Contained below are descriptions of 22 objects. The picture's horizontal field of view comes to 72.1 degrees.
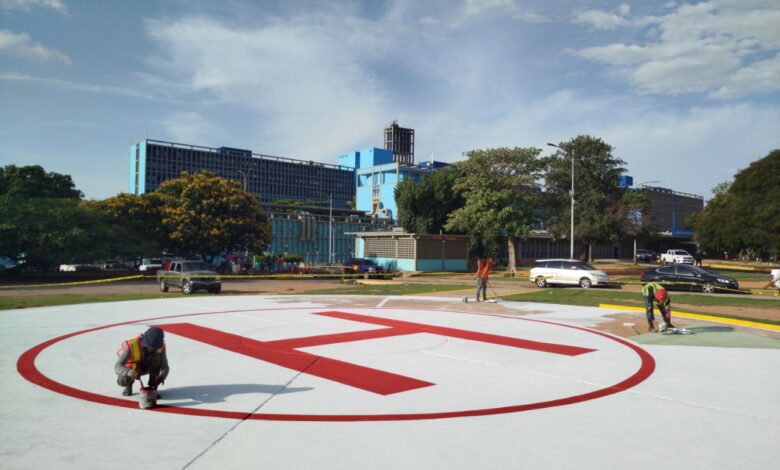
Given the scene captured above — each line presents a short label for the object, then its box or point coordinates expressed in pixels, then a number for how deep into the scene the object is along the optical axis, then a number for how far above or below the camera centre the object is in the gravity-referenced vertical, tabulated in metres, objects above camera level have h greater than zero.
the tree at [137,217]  43.12 +2.57
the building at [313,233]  69.12 +1.95
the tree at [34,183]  47.28 +5.93
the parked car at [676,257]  63.68 -0.97
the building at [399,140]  175.38 +36.26
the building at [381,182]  114.06 +15.02
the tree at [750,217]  40.28 +2.63
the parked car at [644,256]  75.20 -1.01
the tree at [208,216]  44.50 +2.68
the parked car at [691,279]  28.23 -1.61
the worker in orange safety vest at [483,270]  22.30 -0.90
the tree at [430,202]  54.88 +4.77
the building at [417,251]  47.09 -0.26
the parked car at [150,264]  49.30 -1.70
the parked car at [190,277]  27.48 -1.53
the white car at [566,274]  30.82 -1.47
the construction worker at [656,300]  13.88 -1.37
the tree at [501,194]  43.56 +4.57
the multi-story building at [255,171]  119.06 +20.08
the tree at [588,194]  50.28 +5.24
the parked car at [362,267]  43.59 -1.55
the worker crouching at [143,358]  7.74 -1.60
